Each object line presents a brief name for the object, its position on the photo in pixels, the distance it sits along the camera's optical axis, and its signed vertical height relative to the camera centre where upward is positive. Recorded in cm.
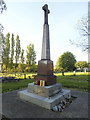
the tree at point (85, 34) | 1220 +527
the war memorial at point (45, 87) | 377 -145
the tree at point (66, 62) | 3132 +60
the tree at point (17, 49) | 2756 +573
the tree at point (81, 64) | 3831 -34
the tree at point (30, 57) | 2902 +258
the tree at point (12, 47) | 2597 +612
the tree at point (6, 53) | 2342 +343
